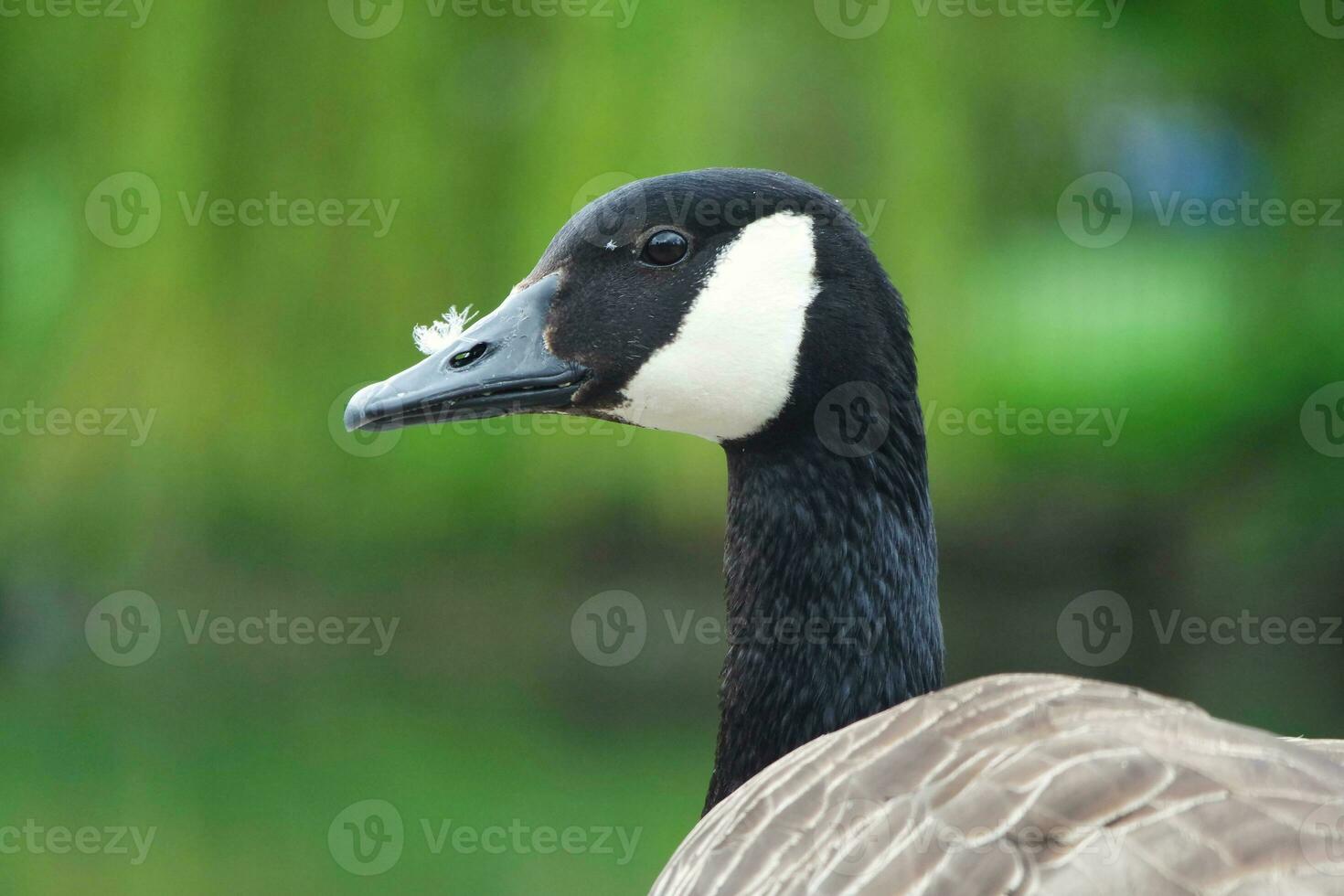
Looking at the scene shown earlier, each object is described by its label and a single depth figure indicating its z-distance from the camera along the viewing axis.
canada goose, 4.94
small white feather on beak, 4.94
